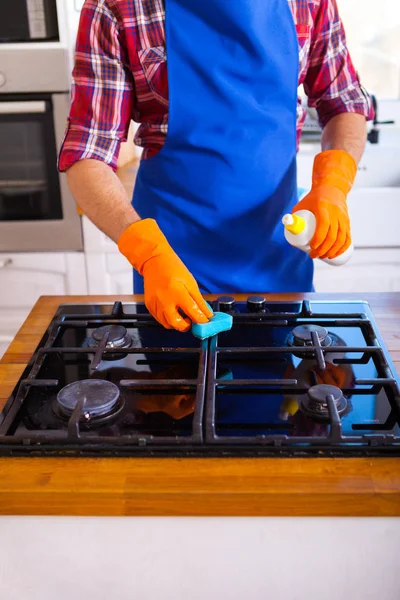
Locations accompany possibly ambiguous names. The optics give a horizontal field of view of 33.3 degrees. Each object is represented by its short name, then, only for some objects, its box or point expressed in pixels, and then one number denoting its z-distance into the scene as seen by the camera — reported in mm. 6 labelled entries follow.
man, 1115
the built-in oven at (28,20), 1835
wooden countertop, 667
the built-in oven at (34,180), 1924
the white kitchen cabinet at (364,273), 2012
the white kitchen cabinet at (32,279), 2049
